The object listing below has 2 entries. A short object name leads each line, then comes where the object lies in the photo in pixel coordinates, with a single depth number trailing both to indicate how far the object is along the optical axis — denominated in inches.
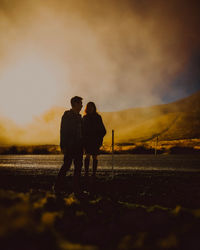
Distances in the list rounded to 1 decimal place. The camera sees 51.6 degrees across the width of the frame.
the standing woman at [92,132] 239.8
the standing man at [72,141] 188.6
